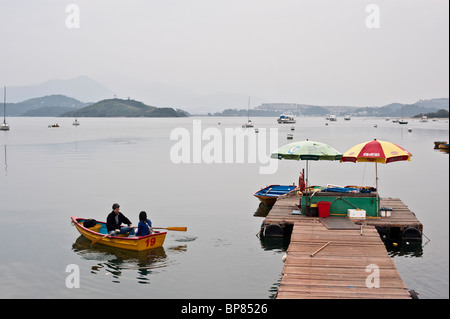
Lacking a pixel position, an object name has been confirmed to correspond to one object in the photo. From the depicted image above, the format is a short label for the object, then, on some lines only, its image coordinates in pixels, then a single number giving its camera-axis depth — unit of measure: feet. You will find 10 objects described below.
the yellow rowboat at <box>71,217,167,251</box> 70.28
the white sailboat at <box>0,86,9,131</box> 538.59
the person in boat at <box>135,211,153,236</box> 70.38
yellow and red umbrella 73.41
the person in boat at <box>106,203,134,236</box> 73.20
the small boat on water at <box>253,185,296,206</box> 102.34
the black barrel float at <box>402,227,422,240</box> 73.67
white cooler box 75.25
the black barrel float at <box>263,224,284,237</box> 75.15
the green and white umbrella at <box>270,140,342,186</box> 78.74
